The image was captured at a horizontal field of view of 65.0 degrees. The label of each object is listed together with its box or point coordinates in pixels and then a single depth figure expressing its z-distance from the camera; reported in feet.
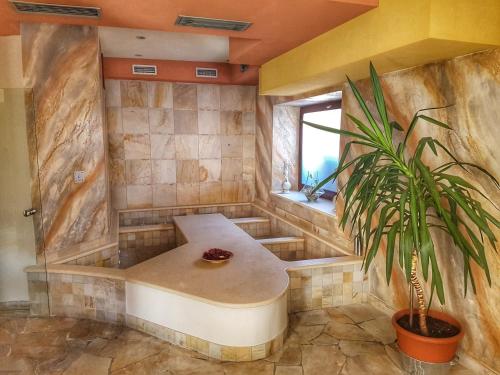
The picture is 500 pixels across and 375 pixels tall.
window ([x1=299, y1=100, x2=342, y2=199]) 14.42
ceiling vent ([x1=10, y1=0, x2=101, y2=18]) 8.07
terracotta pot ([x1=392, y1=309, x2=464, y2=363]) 7.18
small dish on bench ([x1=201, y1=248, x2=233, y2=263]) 10.92
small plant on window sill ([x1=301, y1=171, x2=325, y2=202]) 14.82
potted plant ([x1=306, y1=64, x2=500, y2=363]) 6.59
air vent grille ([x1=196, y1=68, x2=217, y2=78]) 16.92
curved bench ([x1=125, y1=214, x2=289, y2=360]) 8.43
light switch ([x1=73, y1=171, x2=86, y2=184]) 11.37
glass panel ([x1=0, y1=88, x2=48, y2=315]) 10.16
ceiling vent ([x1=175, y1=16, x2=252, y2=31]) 8.21
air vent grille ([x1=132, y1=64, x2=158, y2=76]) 16.28
